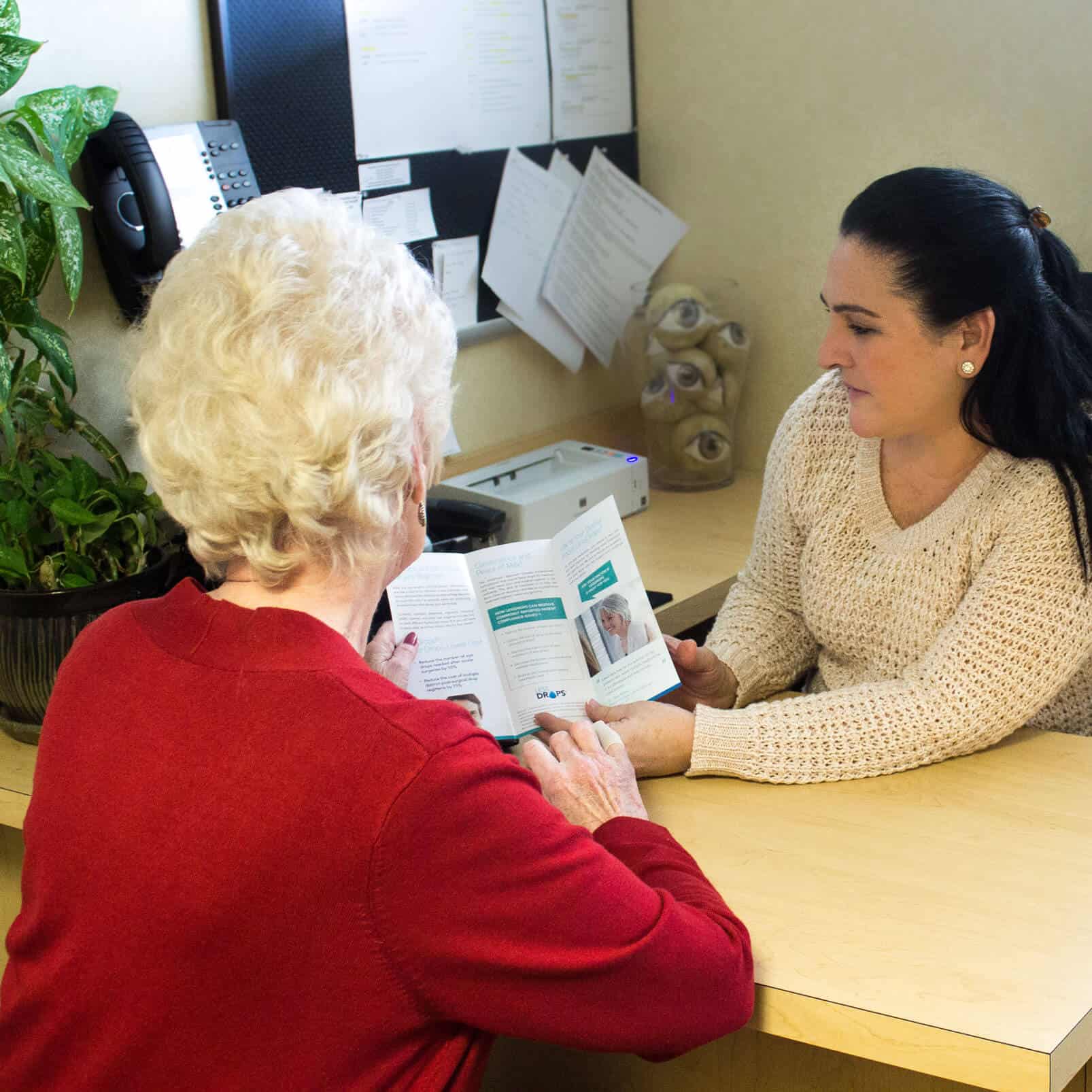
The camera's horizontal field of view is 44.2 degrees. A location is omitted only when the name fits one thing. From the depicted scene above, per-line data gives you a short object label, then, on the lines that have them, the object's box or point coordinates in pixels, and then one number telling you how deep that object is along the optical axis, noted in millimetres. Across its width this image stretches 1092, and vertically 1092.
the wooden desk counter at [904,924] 980
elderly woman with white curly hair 852
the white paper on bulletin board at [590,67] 2426
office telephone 1619
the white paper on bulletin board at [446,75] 2062
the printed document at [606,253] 2473
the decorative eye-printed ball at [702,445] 2498
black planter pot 1427
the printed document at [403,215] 2123
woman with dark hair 1368
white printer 2072
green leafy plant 1354
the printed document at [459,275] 2236
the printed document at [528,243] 2346
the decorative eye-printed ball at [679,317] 2451
